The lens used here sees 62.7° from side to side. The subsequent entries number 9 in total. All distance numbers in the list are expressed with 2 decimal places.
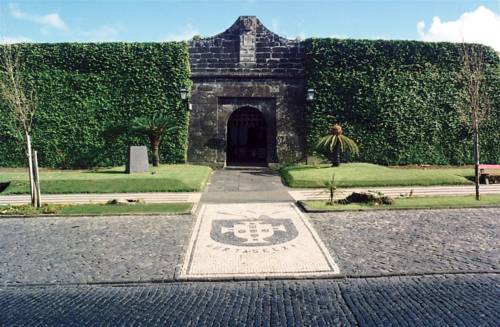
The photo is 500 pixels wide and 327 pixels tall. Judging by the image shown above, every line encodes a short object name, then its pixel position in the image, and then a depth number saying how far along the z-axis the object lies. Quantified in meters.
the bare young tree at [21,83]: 17.84
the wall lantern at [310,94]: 17.91
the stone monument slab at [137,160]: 15.20
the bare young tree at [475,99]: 10.99
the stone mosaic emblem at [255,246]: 6.30
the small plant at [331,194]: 10.53
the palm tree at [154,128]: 17.12
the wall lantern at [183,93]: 17.94
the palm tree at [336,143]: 15.85
